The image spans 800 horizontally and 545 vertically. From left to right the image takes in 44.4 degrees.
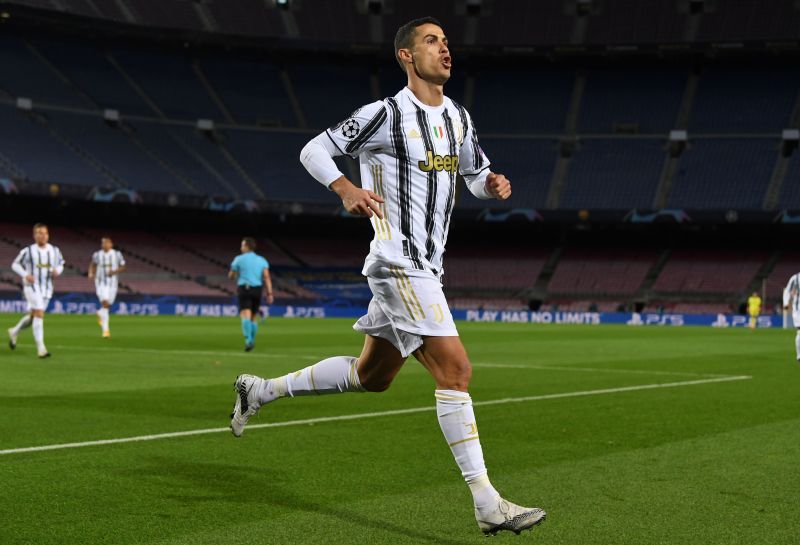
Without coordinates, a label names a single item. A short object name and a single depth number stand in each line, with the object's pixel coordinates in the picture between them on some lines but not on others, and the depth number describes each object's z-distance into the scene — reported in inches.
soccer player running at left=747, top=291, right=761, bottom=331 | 1535.6
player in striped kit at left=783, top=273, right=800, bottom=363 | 688.4
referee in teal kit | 732.0
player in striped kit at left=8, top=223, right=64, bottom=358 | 622.8
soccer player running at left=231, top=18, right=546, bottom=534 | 189.5
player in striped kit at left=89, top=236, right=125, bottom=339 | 896.3
